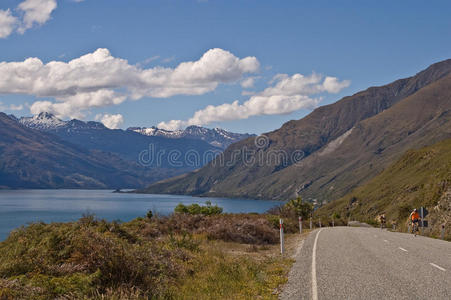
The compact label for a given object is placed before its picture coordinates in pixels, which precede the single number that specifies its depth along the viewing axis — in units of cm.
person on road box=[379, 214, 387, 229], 4740
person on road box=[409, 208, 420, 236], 3155
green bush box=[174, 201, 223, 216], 6631
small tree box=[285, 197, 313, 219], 8789
